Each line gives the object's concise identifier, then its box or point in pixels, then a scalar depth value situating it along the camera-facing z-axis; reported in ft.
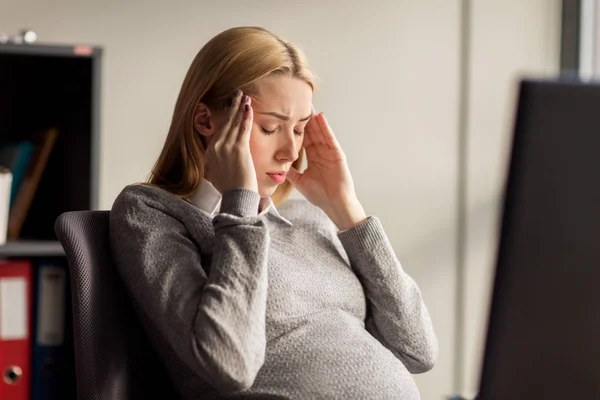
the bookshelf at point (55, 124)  8.03
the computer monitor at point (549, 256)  3.83
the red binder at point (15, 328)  7.85
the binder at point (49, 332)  7.90
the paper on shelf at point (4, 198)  8.09
